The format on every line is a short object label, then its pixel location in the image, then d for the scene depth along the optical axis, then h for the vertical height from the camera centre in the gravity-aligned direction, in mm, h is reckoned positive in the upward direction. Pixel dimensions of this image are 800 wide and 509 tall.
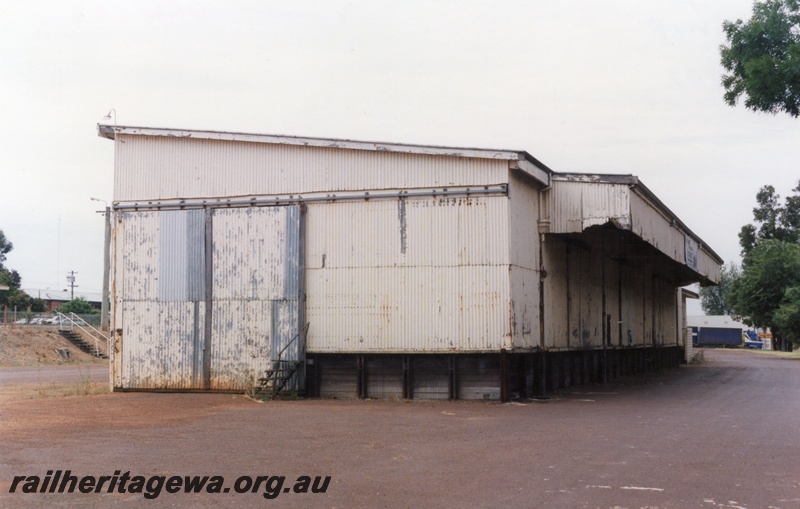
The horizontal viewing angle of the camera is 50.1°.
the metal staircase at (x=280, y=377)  20734 -1584
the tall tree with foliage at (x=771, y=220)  85750 +9240
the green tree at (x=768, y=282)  63938 +2242
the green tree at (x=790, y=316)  58188 -304
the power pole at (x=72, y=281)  94050 +3408
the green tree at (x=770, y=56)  15977 +4894
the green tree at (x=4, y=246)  91312 +7018
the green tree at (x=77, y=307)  78575 +443
